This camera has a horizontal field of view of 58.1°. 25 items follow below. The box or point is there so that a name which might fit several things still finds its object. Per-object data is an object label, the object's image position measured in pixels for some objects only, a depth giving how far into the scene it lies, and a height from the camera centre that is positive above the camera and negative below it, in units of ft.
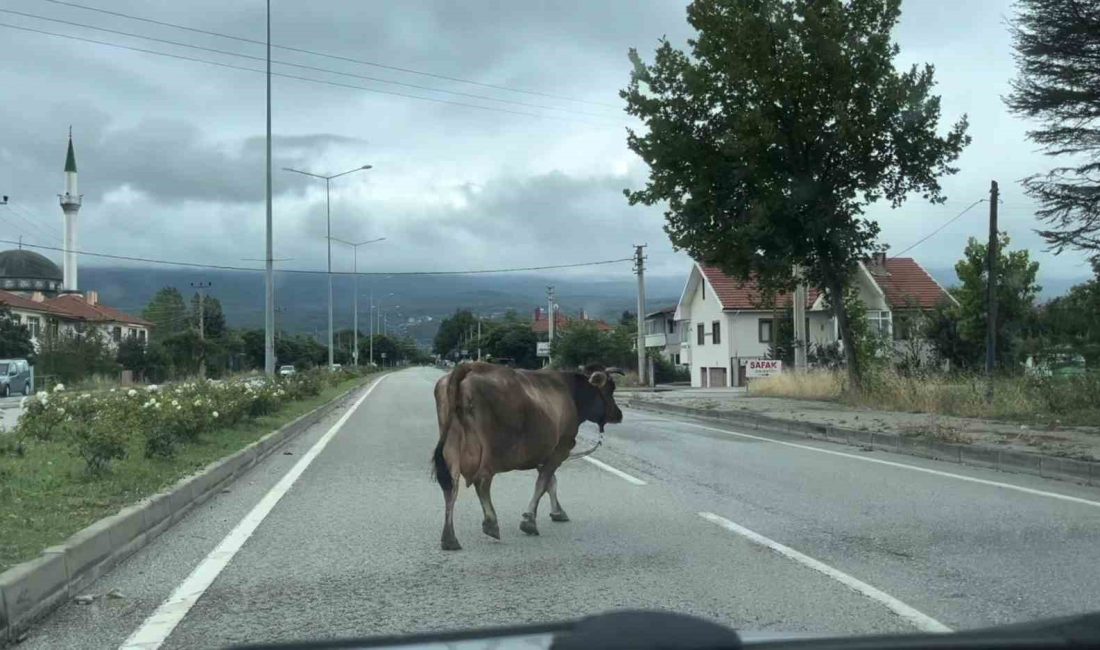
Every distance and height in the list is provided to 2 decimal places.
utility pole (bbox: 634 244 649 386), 159.22 +7.94
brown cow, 25.67 -1.93
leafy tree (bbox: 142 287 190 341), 347.97 +19.22
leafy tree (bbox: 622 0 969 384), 80.23 +18.23
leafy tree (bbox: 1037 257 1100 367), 65.62 +1.91
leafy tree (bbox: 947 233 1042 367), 135.95 +7.88
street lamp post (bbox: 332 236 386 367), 271.43 +12.13
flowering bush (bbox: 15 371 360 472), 36.19 -2.50
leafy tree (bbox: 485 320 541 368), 256.91 +4.24
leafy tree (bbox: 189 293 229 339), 327.63 +16.07
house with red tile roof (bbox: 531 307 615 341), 342.15 +13.89
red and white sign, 120.47 -1.68
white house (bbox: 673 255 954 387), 179.42 +7.37
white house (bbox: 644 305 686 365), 248.52 +5.22
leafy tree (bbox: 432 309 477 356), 444.55 +13.34
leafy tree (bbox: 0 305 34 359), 175.63 +4.32
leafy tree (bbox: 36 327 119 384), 125.59 +1.07
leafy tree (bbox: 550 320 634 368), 169.17 +1.72
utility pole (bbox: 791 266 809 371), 118.42 +2.95
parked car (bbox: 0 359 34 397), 135.13 -1.68
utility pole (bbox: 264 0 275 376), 95.55 +5.04
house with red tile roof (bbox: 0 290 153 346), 173.37 +12.17
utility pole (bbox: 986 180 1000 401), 91.20 +6.33
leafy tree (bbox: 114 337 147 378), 162.81 +1.06
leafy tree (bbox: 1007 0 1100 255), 59.41 +16.30
